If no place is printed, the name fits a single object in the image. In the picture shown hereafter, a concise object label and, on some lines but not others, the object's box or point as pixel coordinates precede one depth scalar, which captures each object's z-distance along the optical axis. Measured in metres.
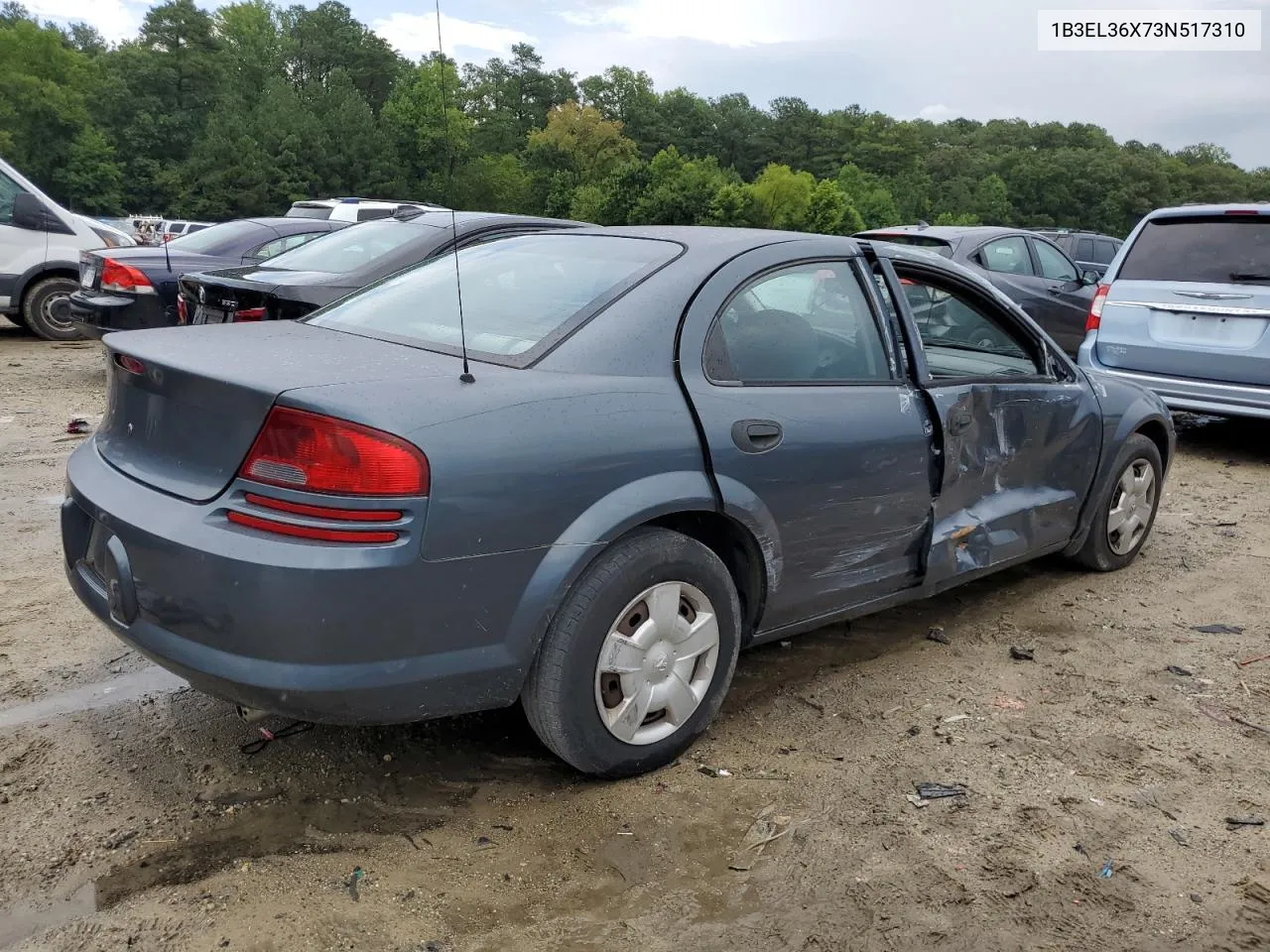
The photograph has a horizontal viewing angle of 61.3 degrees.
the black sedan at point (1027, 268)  10.03
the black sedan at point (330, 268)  6.05
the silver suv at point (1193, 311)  7.07
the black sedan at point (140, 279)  8.42
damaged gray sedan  2.41
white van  10.83
